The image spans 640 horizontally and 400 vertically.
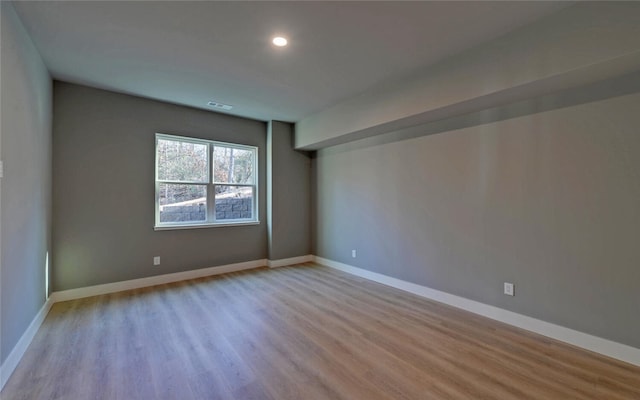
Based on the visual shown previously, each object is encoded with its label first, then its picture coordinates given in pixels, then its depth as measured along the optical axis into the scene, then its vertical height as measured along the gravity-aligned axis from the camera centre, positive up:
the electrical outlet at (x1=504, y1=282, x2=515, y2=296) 3.06 -0.92
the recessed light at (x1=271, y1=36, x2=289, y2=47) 2.71 +1.51
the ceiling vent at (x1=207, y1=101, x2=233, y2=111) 4.50 +1.52
